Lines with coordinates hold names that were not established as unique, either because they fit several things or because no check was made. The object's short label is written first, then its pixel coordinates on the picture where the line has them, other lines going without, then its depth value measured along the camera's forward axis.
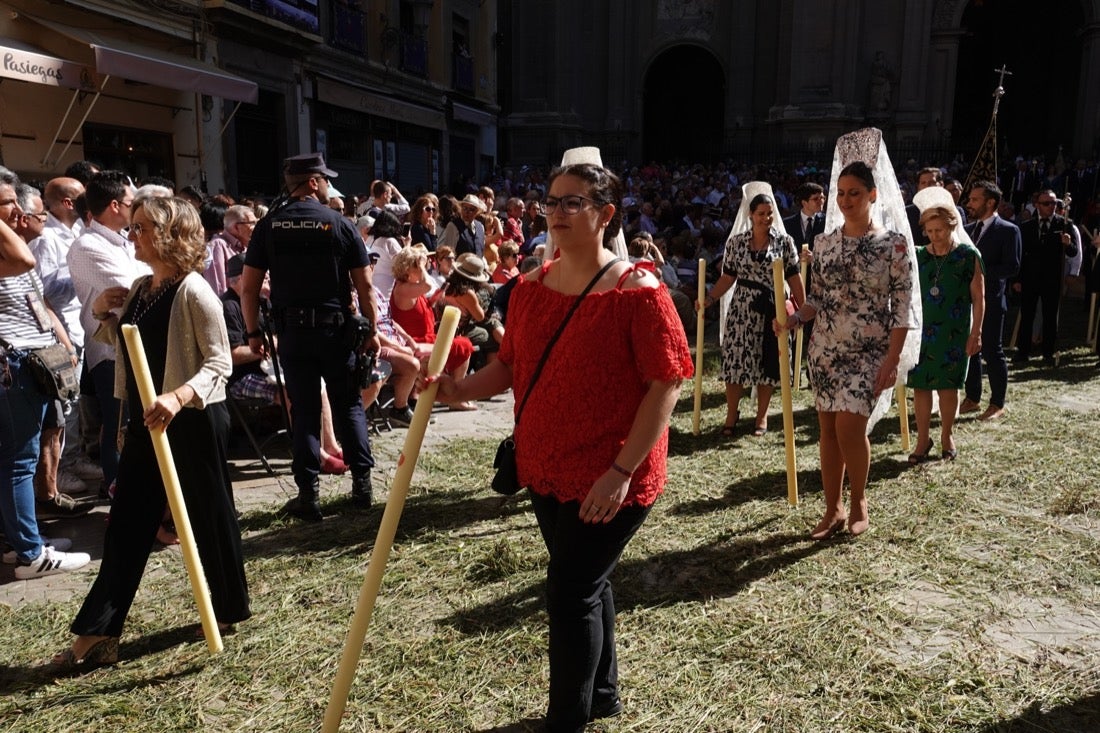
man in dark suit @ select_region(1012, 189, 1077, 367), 9.99
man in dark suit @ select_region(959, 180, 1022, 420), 7.40
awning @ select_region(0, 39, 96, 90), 9.86
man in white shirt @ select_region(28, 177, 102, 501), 5.04
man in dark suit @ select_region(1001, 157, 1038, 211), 20.28
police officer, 4.77
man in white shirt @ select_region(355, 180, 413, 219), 10.87
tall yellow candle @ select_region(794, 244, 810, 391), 8.07
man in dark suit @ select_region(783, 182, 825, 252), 8.03
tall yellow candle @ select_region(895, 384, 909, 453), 6.43
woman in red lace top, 2.54
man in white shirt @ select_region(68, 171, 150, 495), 4.48
